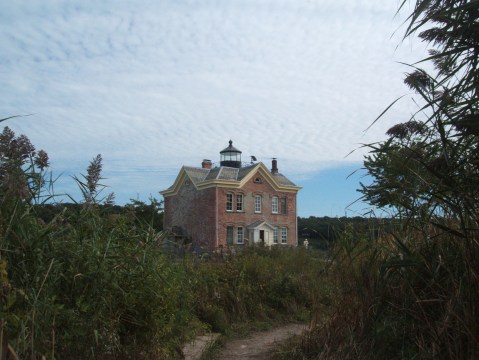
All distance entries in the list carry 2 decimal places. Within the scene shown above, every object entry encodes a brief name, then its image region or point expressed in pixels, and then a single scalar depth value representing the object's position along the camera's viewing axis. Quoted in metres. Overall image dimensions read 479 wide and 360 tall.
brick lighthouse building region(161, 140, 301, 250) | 51.09
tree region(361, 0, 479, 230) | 3.84
